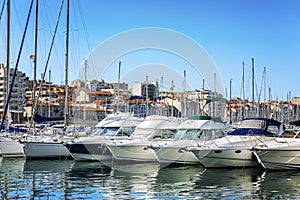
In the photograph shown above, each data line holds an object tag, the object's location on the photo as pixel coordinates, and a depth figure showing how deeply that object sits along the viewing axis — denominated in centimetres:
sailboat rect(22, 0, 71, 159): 3375
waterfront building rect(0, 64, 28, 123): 11806
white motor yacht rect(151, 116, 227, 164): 2719
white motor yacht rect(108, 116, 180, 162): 2861
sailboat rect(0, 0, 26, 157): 3566
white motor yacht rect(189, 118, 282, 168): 2553
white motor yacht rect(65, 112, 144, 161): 3066
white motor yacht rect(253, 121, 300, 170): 2381
